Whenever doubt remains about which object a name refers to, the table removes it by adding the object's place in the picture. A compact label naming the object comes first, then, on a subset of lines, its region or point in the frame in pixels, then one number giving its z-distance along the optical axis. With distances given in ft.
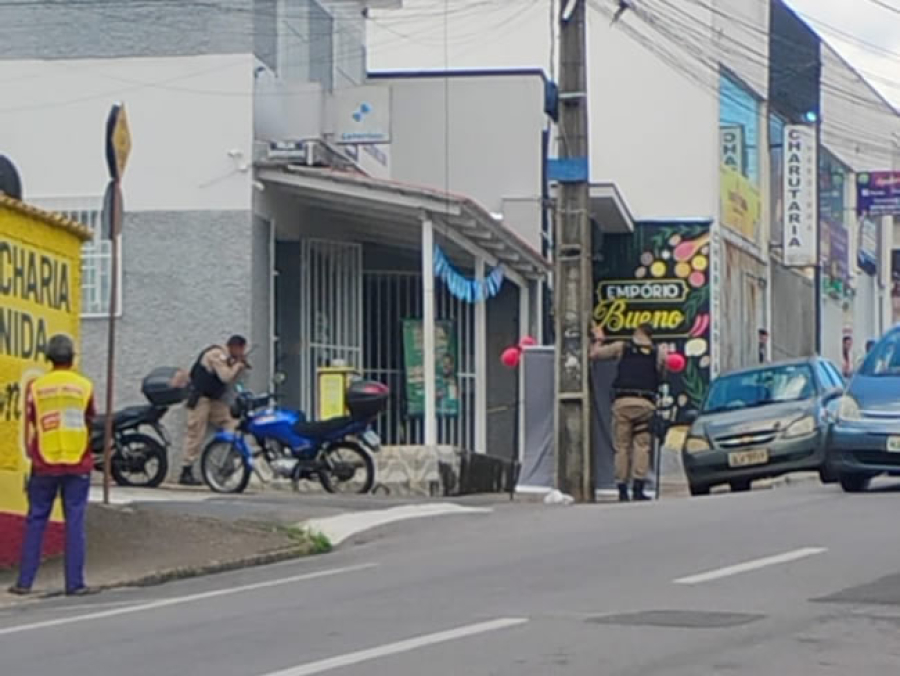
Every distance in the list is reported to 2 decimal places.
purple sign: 176.45
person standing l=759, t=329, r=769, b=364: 148.03
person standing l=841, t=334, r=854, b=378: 168.04
